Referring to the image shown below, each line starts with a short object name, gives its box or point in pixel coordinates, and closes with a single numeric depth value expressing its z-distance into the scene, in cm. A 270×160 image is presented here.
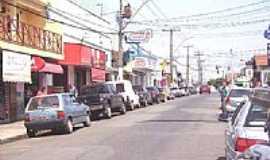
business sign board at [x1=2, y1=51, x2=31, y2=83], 2924
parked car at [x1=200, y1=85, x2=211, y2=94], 10720
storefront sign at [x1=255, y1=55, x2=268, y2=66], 7775
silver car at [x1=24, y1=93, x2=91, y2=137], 2370
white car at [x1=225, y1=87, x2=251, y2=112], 2572
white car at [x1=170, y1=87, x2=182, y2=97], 8284
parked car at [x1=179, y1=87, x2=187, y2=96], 9038
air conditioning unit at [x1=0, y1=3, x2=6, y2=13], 3006
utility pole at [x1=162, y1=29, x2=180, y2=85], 9308
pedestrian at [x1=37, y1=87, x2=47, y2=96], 3190
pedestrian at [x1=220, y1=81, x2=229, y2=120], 3619
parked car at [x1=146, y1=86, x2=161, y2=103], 5495
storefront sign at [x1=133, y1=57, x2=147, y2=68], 7200
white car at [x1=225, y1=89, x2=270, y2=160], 884
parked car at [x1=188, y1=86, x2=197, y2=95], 10984
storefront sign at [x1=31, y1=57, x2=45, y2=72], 3305
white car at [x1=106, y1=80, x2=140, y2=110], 3927
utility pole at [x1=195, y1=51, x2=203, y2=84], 13740
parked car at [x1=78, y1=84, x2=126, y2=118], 3250
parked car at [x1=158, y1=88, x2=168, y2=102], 5939
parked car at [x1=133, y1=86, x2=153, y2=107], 4823
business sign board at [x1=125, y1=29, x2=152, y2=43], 6272
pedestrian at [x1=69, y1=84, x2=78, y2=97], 3904
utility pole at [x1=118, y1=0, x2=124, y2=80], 4462
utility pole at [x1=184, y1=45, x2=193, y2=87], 12756
